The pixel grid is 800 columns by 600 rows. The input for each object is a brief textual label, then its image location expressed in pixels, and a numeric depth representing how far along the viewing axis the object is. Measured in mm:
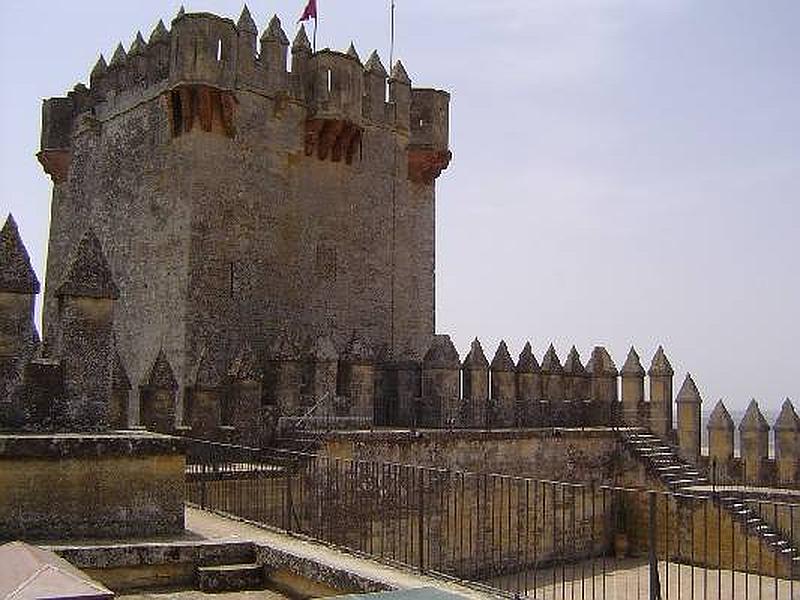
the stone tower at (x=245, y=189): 20062
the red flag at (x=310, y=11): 23141
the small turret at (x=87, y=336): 8781
